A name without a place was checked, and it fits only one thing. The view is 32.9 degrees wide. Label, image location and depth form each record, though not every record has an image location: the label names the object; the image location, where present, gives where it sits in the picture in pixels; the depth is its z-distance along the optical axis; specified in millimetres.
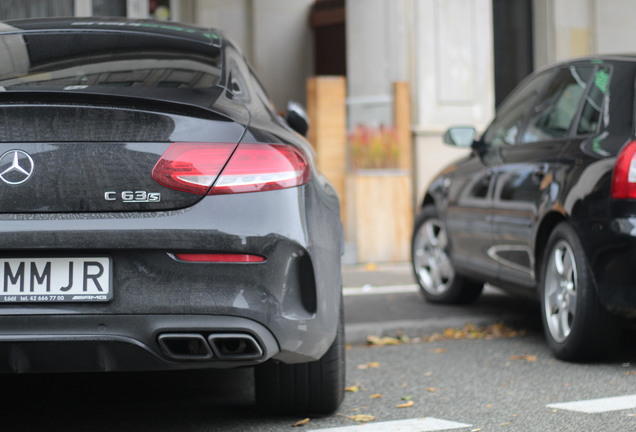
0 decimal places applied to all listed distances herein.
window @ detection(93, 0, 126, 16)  13391
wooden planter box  10812
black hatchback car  5055
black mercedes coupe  3346
